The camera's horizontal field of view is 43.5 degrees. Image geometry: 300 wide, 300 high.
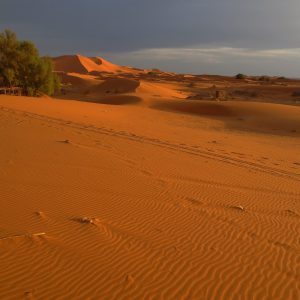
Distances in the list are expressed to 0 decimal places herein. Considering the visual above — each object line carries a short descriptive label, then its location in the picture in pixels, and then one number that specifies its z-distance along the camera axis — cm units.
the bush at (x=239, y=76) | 6738
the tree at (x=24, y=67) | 2827
